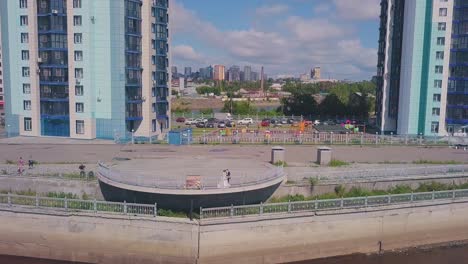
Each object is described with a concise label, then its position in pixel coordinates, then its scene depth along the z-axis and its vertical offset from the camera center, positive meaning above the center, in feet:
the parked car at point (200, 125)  217.85 -11.83
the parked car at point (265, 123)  225.58 -10.66
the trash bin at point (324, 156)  110.52 -13.22
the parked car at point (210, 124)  219.00 -11.39
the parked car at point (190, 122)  226.89 -10.84
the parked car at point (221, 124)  216.68 -11.19
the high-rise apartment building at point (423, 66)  179.83 +16.99
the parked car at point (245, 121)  233.80 -10.24
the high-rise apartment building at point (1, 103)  276.08 -4.48
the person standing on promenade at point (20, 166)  97.55 -15.87
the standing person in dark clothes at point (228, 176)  79.93 -13.68
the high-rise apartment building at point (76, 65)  157.38 +12.71
